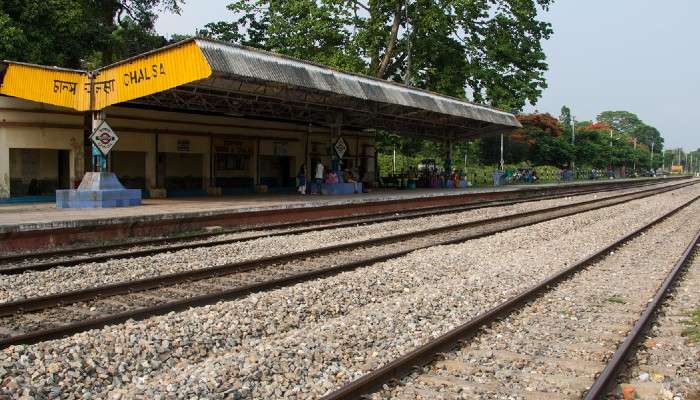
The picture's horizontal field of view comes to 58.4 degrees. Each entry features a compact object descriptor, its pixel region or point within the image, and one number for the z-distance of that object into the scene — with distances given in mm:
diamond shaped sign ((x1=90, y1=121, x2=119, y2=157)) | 17531
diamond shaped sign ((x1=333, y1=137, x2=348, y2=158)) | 25234
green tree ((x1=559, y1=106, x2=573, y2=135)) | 117250
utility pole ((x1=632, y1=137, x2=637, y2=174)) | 95750
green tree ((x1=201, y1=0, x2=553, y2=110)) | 34812
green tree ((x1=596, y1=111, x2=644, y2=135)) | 175250
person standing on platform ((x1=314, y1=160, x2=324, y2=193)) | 26375
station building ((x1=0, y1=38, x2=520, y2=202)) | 17234
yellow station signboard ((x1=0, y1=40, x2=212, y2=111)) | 15703
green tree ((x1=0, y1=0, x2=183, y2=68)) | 23078
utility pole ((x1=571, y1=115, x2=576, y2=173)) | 69250
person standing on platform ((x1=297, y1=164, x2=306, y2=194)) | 26605
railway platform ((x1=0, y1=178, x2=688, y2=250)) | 12438
